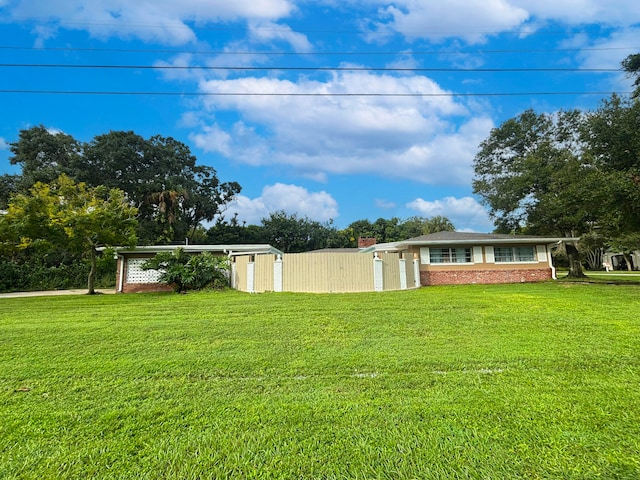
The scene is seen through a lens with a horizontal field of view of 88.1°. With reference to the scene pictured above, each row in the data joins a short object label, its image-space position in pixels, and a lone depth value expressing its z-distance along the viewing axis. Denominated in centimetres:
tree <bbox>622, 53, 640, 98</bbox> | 1411
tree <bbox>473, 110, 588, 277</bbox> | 1898
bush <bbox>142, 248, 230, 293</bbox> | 1335
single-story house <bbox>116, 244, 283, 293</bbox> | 1623
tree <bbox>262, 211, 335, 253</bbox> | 3603
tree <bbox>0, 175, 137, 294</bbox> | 1309
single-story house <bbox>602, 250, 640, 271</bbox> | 3362
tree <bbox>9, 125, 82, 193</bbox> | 2480
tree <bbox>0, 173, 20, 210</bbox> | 2338
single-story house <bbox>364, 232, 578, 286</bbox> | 1711
